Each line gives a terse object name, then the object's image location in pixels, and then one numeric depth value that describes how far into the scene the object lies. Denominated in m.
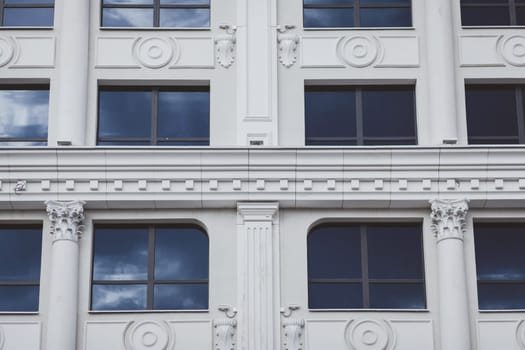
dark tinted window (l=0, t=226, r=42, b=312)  34.91
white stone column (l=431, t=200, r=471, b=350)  33.81
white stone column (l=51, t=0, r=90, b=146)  35.81
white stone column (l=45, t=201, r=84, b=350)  33.78
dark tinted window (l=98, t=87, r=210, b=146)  36.38
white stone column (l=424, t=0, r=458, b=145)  35.81
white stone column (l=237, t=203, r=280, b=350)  33.94
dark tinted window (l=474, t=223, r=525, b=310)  35.00
